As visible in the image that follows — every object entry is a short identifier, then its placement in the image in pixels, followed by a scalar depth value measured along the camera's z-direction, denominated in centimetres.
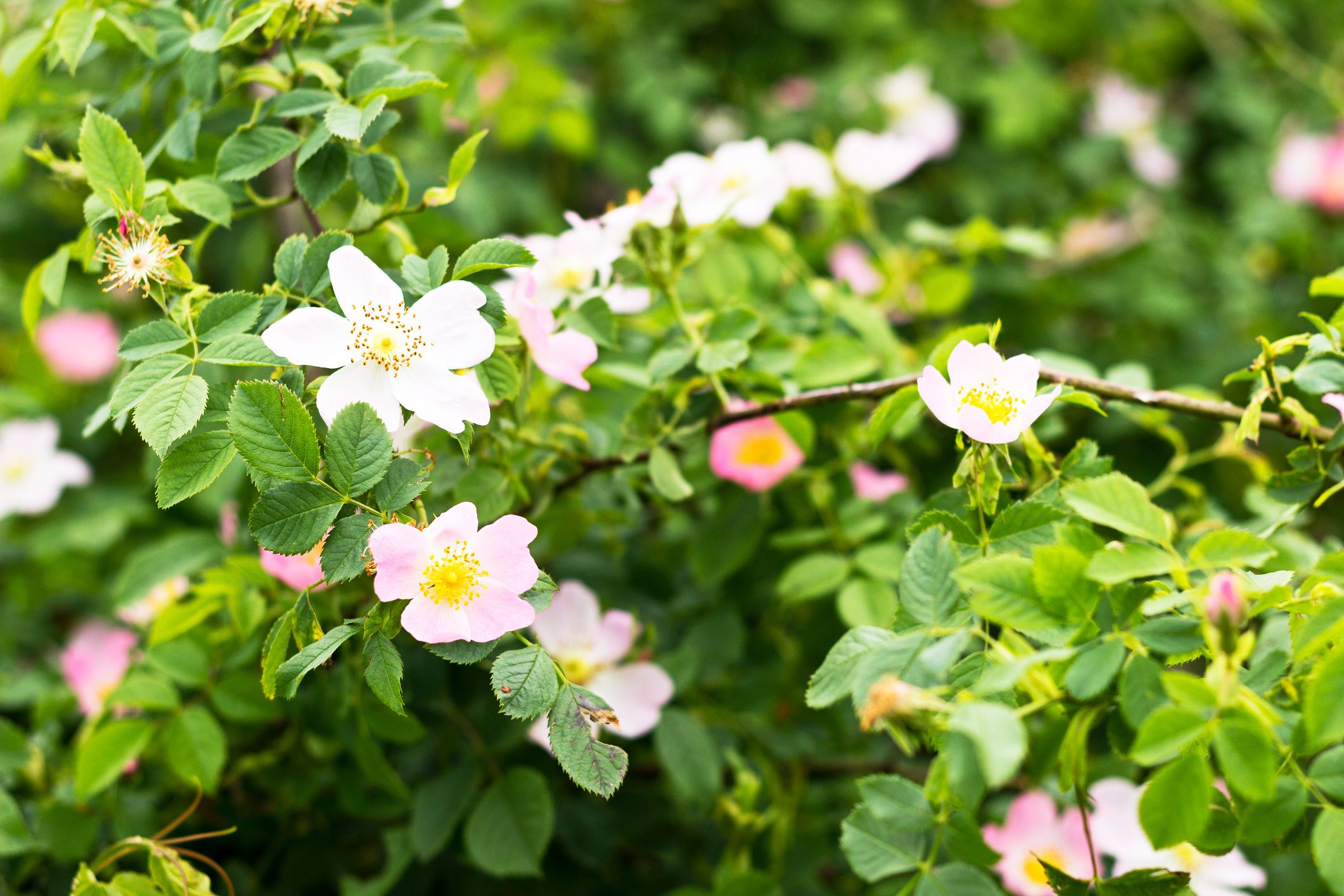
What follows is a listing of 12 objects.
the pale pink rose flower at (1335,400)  77
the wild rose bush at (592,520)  74
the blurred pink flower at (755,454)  87
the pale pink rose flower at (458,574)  74
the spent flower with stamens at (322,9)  79
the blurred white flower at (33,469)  97
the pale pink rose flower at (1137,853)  81
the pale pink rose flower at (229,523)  91
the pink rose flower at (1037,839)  85
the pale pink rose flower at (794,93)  145
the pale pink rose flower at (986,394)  75
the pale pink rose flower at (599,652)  84
